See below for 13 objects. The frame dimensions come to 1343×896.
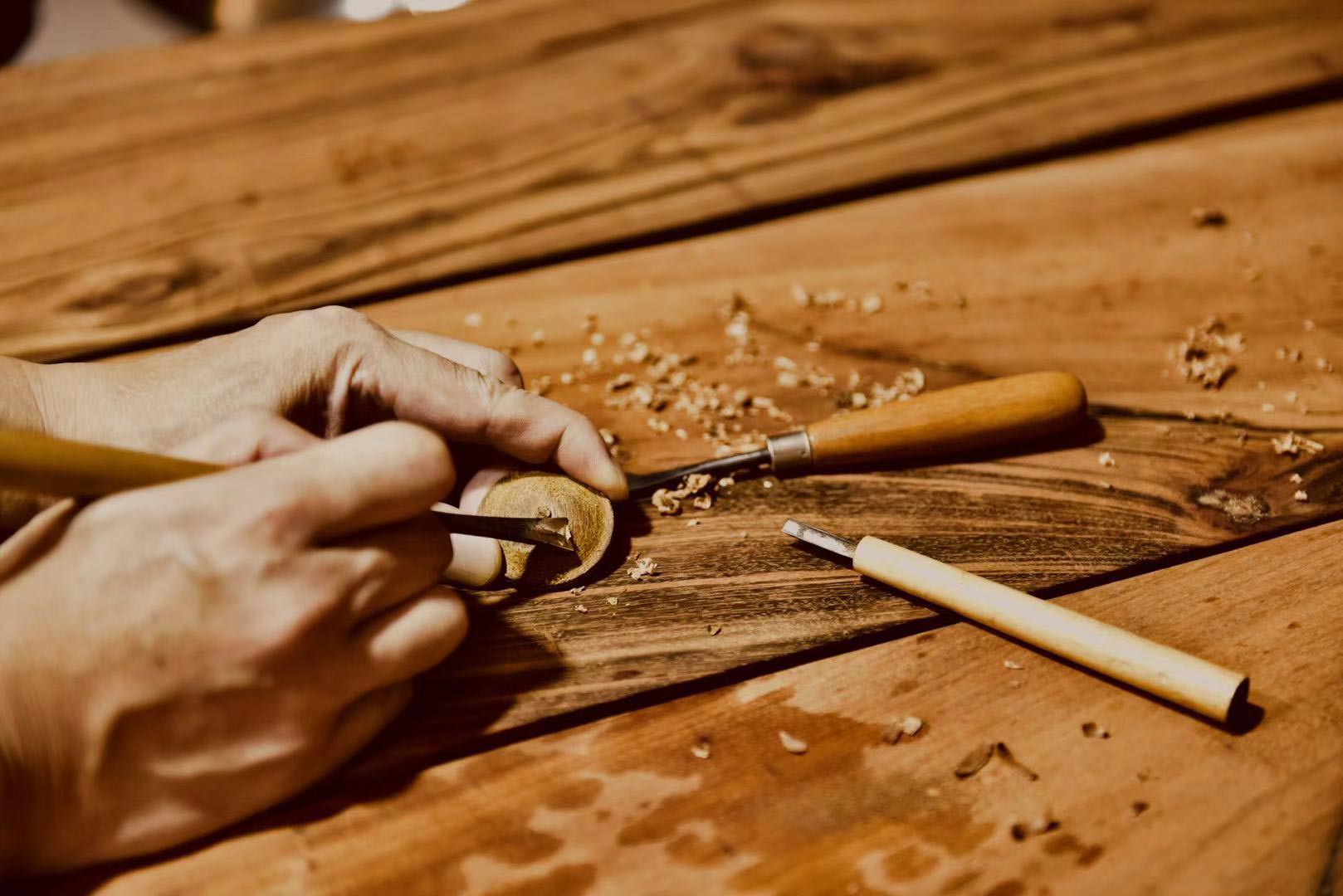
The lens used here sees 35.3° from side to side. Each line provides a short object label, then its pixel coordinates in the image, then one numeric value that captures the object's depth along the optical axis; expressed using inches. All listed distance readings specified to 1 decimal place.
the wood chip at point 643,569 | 23.5
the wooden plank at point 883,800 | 21.0
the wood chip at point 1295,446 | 24.8
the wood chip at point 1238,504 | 24.0
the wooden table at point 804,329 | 21.4
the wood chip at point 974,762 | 21.8
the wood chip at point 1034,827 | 21.3
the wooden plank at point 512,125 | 27.8
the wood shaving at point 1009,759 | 21.7
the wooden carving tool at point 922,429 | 24.4
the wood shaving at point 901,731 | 22.0
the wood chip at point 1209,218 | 28.1
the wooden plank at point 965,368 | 22.9
